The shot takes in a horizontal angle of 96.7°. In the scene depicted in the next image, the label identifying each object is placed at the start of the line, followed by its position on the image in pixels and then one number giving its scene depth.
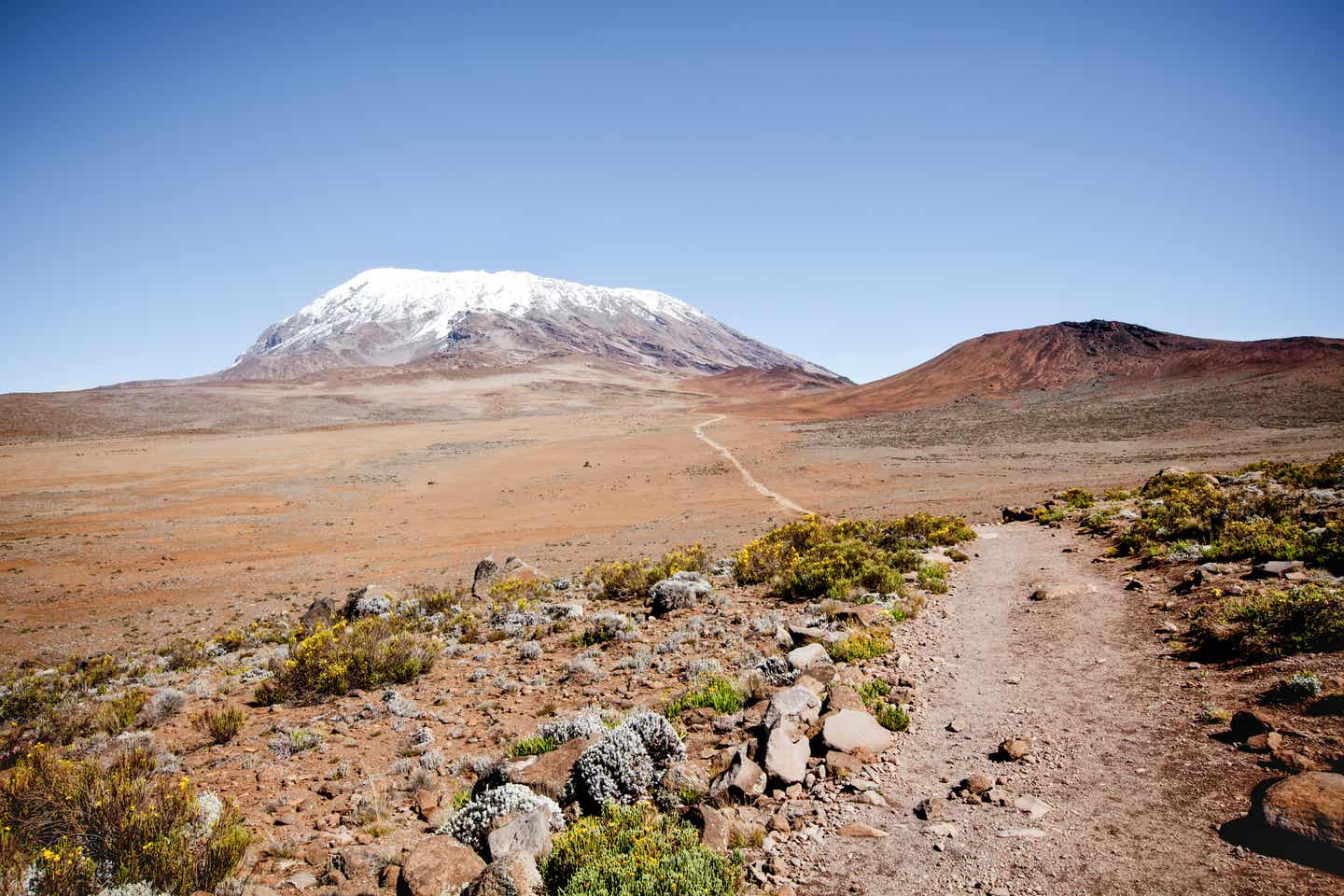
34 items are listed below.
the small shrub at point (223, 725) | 6.90
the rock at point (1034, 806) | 4.36
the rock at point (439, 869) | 3.97
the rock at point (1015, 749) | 5.09
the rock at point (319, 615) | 12.29
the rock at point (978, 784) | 4.70
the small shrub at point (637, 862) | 3.63
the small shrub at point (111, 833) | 3.97
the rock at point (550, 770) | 5.03
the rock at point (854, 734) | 5.31
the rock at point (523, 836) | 4.25
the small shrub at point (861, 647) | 7.36
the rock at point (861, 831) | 4.34
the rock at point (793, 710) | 5.38
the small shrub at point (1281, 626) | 5.90
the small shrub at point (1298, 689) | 5.04
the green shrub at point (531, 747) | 5.96
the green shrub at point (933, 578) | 10.80
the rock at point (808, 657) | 7.10
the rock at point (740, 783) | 4.72
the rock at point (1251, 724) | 4.82
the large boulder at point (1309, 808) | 3.47
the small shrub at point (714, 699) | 6.30
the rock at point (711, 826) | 4.11
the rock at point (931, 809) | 4.46
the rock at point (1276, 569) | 8.28
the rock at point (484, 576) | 14.66
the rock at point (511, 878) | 3.74
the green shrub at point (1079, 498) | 18.36
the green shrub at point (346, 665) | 8.19
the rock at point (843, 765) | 5.00
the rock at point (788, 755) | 4.89
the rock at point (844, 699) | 5.83
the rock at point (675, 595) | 10.84
